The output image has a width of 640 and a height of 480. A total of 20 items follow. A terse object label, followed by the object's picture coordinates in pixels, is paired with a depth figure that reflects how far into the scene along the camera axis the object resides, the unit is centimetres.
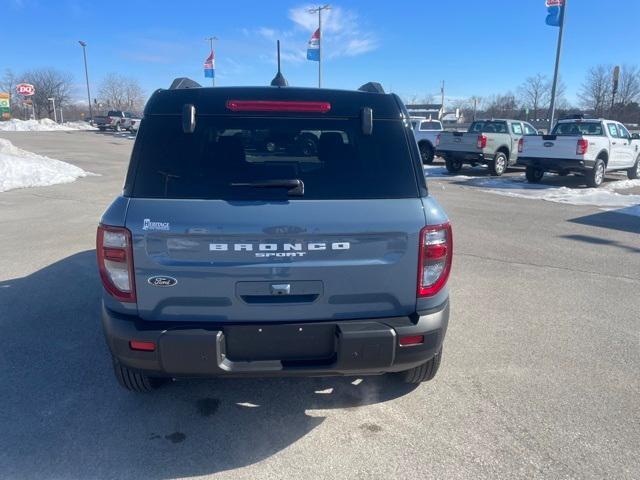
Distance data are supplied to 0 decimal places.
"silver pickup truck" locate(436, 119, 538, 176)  1730
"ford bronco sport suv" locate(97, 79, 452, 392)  253
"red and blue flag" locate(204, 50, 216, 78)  3747
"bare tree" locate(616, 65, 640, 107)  5447
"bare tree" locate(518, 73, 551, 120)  6795
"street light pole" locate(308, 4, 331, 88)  3213
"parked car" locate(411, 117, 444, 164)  2150
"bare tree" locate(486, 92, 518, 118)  6306
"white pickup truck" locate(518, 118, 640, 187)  1438
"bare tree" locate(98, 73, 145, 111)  8948
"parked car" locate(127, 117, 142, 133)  4219
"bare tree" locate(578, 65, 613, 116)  5206
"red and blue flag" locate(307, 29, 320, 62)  3170
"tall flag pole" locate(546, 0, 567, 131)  1877
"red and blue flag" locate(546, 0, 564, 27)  1883
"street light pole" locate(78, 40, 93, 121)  6156
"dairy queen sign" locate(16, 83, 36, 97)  6086
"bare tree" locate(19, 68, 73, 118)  7562
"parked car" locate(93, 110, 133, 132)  4531
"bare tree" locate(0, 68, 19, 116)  7862
